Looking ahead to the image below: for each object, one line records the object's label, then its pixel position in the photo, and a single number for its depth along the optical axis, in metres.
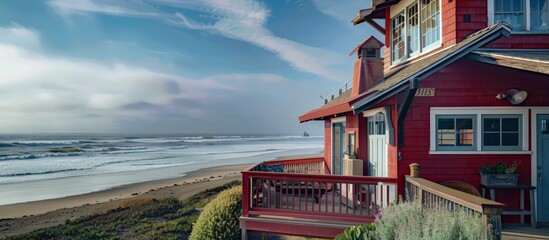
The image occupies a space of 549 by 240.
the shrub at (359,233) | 5.10
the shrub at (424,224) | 3.69
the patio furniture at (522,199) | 5.93
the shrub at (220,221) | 8.20
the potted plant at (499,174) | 6.05
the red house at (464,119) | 6.03
